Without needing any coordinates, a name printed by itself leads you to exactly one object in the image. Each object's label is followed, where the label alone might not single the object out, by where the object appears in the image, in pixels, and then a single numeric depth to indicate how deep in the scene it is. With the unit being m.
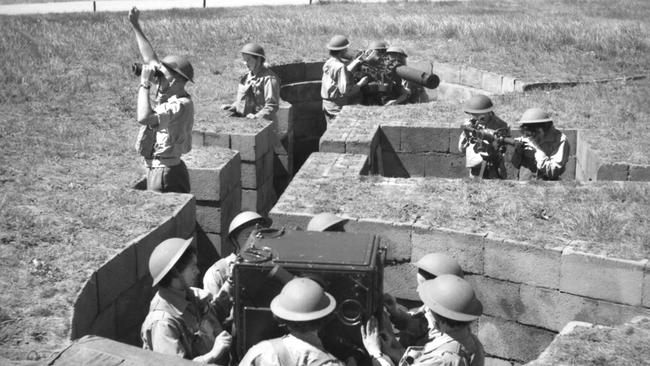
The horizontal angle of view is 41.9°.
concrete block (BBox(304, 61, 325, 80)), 15.28
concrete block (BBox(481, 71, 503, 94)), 14.42
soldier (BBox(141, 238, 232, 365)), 5.23
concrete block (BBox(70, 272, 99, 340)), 5.92
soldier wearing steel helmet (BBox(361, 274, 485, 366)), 5.01
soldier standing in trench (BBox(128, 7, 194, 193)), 7.74
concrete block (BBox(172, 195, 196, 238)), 7.66
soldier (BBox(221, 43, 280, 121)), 10.98
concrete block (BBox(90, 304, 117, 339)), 6.35
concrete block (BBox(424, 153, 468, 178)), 10.69
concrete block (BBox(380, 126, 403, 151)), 10.67
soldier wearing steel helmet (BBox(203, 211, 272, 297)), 6.26
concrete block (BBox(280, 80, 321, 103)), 14.57
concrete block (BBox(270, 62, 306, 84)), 14.94
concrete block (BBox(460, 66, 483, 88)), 14.88
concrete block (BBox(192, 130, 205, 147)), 10.31
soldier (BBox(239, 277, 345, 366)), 4.63
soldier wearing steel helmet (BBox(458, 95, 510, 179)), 9.29
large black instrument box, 4.97
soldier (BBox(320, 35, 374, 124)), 12.84
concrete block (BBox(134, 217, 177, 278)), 6.93
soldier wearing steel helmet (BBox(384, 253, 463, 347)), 5.78
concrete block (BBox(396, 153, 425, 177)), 10.79
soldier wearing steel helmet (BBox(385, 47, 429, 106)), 13.30
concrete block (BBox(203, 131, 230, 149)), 10.14
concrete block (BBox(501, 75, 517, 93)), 13.96
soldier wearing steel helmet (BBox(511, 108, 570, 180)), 9.01
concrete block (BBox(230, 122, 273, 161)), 10.08
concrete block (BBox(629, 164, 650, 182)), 9.19
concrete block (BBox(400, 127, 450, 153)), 10.63
